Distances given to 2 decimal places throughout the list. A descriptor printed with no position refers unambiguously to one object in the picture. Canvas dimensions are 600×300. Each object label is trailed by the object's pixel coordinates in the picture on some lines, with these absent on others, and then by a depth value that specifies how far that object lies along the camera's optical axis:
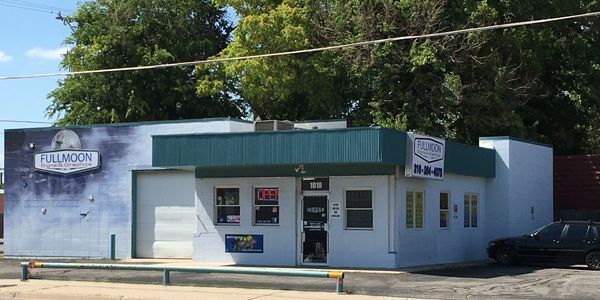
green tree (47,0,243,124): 41.19
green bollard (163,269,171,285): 18.12
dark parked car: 23.48
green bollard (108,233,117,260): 26.56
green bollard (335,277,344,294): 16.28
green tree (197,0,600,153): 32.69
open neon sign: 23.31
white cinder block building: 21.97
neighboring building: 31.75
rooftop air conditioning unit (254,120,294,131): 24.09
